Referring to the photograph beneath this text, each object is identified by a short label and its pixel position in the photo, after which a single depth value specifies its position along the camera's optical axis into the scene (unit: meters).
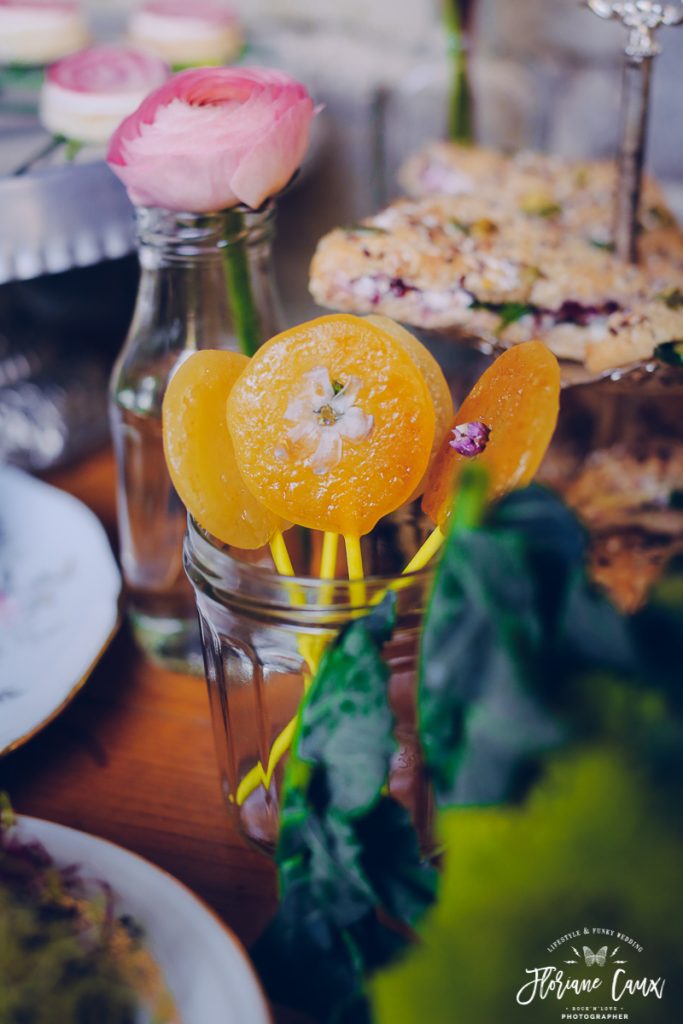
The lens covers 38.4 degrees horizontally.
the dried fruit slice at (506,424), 0.26
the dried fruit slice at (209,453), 0.29
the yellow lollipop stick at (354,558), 0.29
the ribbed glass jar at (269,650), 0.28
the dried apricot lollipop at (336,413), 0.27
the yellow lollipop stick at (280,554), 0.31
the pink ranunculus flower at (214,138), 0.33
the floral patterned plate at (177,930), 0.25
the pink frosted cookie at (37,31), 0.61
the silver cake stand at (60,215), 0.51
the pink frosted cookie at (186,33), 0.63
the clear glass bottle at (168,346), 0.40
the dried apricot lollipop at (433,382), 0.30
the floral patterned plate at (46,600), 0.38
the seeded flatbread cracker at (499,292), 0.39
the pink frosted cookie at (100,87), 0.52
